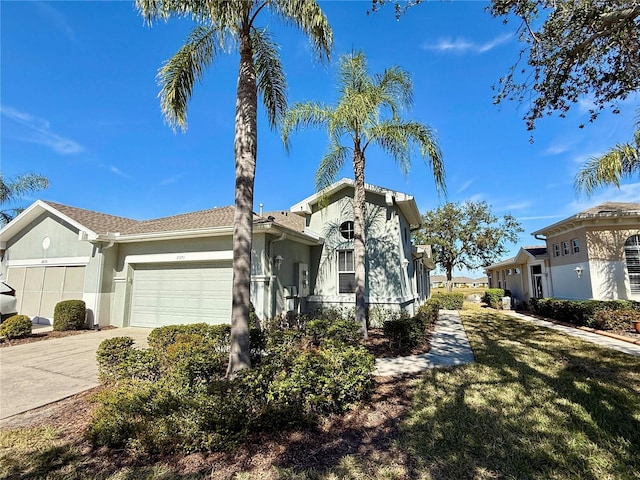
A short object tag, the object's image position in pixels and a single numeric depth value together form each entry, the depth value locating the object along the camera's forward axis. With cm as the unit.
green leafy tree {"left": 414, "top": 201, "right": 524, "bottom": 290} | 3734
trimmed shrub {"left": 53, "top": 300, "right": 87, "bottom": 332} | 1145
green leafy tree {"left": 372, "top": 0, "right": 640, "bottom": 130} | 614
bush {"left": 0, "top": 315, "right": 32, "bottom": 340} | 1004
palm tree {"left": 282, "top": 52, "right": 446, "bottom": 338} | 921
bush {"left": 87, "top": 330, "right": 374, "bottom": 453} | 368
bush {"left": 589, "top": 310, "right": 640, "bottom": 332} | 1148
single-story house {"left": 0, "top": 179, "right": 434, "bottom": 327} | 1093
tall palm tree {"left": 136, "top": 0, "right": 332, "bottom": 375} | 514
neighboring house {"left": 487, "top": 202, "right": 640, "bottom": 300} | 1354
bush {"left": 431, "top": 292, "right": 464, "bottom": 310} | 2284
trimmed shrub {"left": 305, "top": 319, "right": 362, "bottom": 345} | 789
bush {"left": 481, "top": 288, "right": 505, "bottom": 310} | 2264
